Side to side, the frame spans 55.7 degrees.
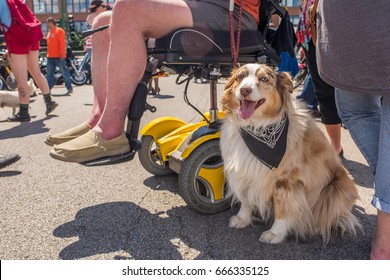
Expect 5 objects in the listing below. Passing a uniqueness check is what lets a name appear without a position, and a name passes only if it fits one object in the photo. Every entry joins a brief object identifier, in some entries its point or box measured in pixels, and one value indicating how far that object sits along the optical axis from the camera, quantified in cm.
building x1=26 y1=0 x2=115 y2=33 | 6506
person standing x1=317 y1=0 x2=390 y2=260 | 158
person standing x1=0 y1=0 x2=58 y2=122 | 522
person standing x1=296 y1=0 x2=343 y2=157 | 304
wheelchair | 227
